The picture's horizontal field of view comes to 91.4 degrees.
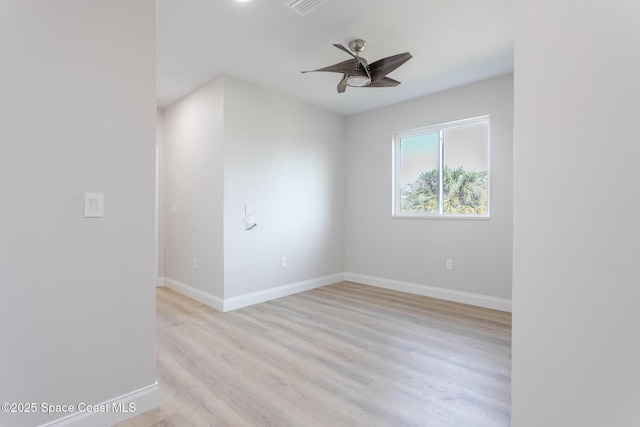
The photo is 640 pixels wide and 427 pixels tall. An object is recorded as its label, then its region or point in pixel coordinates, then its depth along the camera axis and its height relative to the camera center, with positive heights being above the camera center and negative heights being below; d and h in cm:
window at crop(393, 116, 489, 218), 384 +55
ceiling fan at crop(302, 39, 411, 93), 260 +124
